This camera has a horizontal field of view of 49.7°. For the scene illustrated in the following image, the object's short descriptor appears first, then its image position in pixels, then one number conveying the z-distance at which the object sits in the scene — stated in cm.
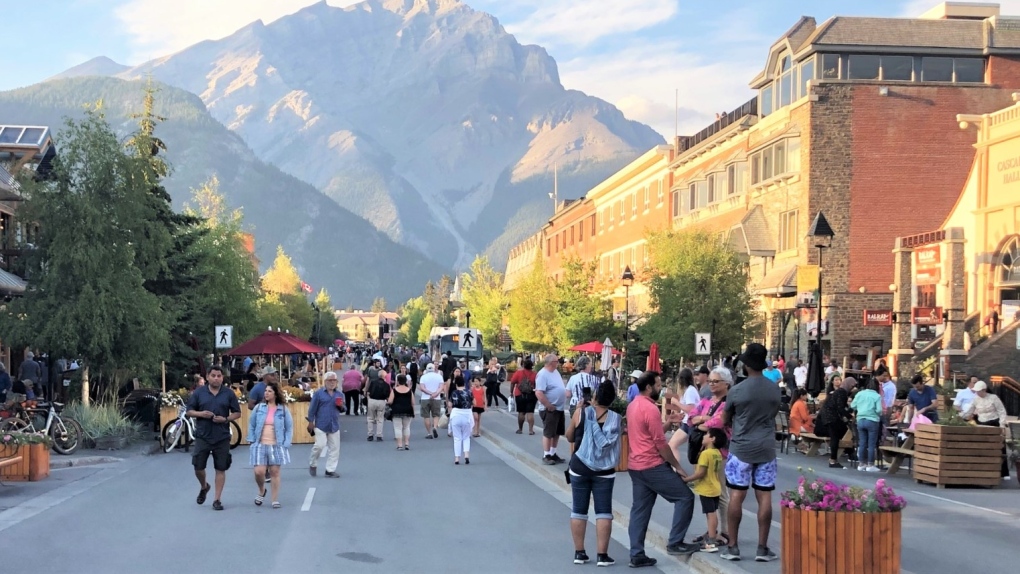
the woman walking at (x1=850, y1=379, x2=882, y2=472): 2006
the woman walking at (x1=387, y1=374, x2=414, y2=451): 2366
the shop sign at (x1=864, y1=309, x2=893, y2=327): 3997
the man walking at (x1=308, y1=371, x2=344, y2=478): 1814
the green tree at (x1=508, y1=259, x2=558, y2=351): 7019
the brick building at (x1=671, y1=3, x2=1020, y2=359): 4353
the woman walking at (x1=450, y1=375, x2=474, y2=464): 2047
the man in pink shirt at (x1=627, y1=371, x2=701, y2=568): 993
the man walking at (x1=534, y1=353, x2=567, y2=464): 1912
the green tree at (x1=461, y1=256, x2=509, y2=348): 9688
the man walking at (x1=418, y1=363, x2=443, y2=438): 2660
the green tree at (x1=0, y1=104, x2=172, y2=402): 2500
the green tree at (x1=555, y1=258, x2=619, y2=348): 6062
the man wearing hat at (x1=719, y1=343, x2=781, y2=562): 974
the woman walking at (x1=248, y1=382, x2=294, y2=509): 1445
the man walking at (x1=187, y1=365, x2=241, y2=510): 1427
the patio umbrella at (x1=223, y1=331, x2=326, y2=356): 3328
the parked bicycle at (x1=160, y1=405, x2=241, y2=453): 2323
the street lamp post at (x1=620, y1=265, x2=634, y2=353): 4288
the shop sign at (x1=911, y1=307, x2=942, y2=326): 3641
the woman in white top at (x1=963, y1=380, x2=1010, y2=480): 1994
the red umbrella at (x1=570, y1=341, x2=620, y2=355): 4944
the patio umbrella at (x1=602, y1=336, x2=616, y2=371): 3234
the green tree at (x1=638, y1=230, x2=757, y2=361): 4128
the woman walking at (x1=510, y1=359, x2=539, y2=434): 2689
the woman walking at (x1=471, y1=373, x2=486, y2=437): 2747
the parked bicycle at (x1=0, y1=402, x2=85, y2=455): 2023
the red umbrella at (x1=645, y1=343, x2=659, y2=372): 3148
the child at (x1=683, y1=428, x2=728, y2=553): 1038
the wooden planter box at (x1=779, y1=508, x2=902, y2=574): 831
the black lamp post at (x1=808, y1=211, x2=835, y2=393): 2726
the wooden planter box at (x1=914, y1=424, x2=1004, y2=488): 1758
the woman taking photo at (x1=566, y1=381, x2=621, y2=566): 1009
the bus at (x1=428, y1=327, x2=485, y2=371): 8150
